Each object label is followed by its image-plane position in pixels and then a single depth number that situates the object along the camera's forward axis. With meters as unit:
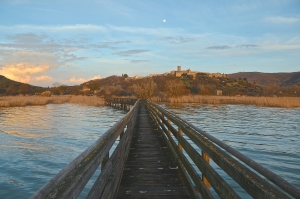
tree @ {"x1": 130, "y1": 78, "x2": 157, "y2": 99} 55.34
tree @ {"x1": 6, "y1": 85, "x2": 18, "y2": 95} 116.85
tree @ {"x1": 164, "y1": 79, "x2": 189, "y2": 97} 57.66
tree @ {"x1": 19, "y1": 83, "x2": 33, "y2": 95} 122.39
